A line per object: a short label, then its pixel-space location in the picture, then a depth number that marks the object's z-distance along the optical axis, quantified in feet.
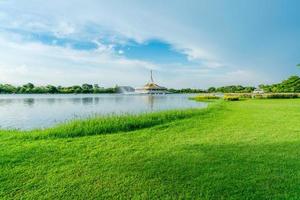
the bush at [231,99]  96.32
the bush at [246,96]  114.13
